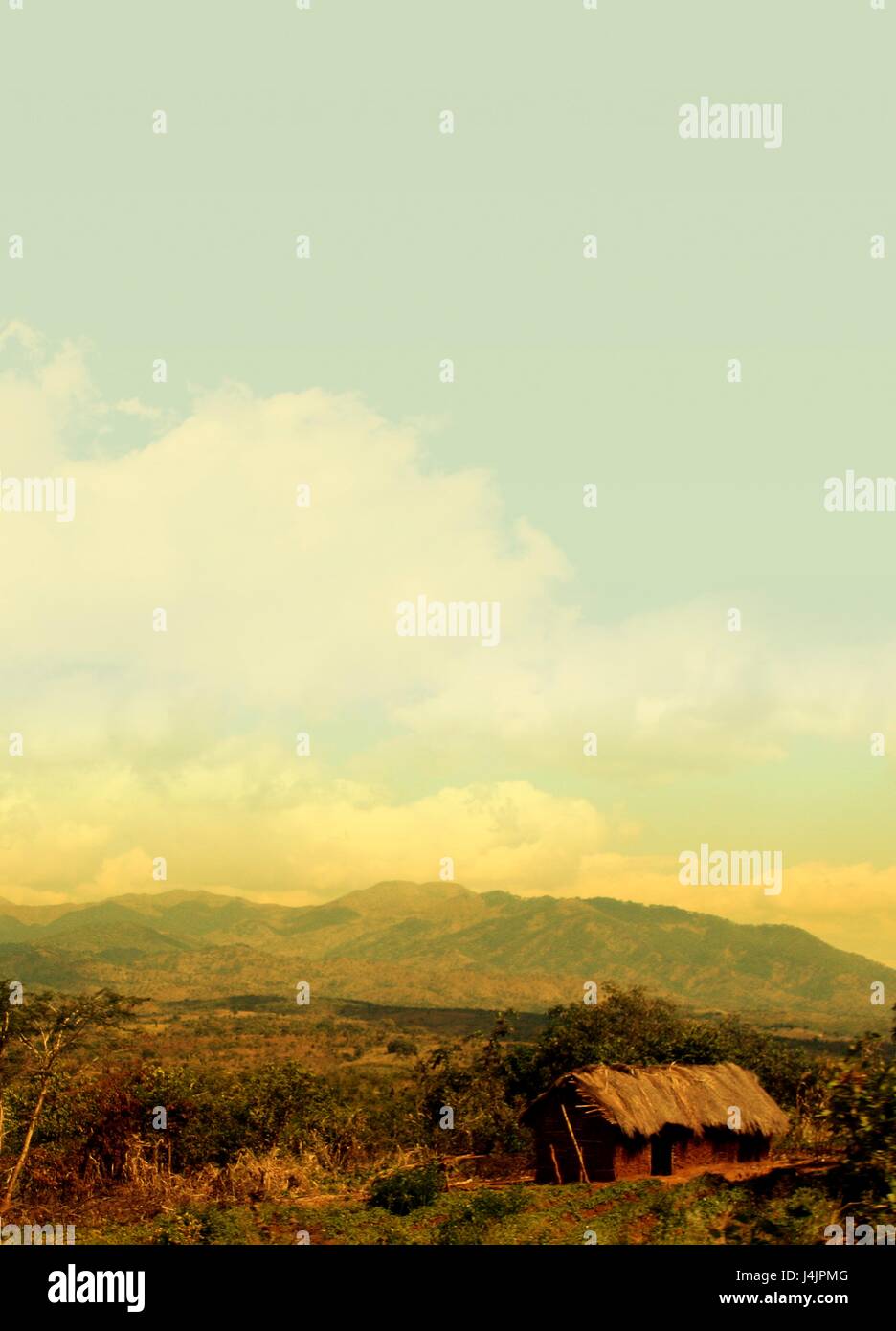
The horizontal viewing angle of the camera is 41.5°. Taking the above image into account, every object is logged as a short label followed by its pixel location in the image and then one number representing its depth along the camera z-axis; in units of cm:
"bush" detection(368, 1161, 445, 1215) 2722
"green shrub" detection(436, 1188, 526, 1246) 2408
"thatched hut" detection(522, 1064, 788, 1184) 3222
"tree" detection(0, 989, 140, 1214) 2664
